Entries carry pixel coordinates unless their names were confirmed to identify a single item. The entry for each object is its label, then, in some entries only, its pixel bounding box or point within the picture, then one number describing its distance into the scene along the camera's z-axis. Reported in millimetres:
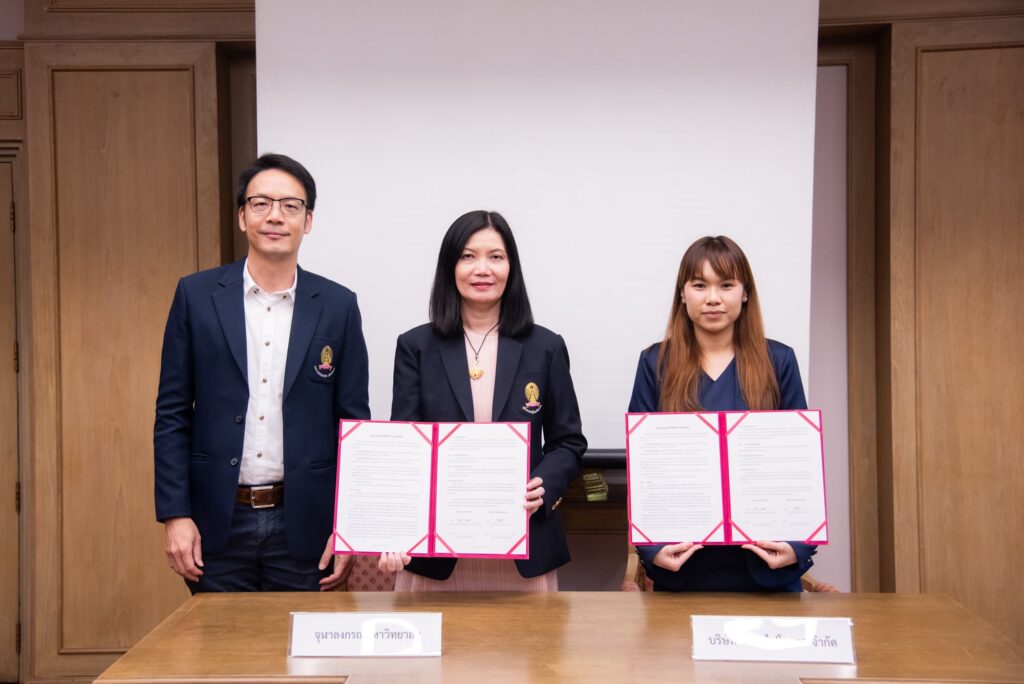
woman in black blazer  1760
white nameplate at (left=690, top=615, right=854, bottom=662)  1267
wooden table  1229
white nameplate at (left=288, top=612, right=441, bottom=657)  1305
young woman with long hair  1663
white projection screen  2736
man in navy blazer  1824
